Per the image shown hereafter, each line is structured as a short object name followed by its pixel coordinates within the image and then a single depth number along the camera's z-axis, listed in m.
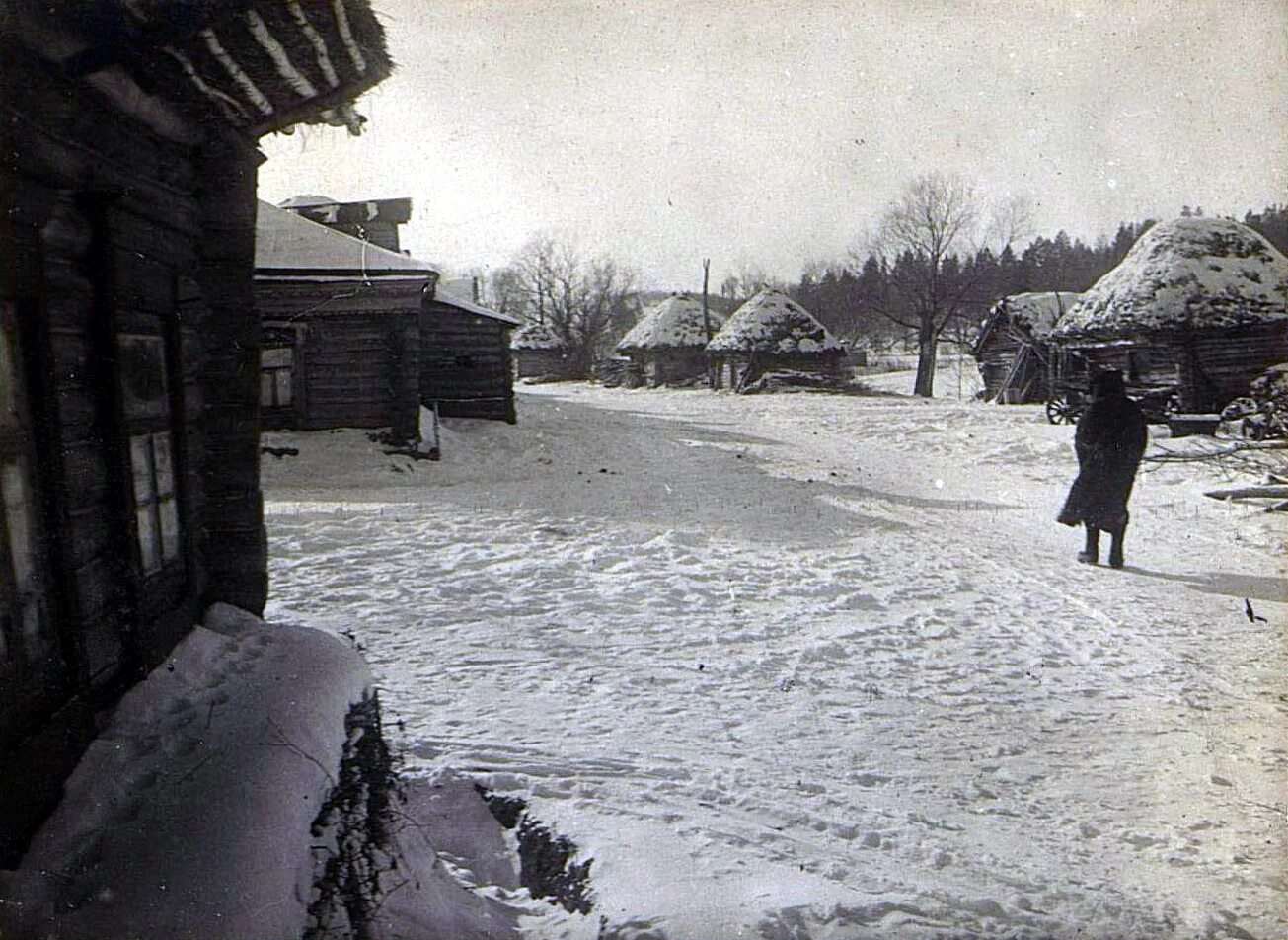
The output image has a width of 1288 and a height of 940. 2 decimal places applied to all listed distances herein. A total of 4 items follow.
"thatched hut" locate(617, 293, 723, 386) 40.50
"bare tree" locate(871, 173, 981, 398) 34.66
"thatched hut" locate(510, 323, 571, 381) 50.41
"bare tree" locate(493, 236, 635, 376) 56.60
